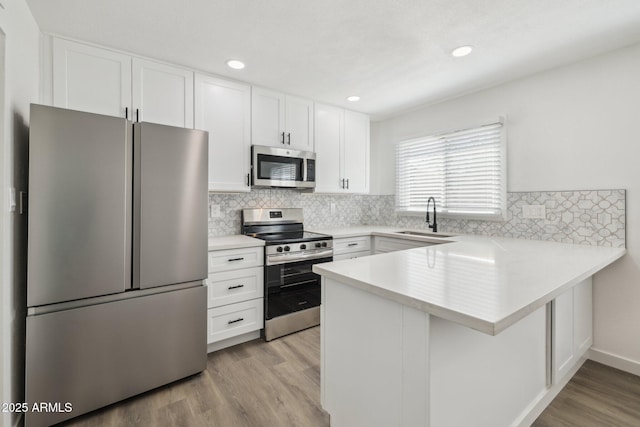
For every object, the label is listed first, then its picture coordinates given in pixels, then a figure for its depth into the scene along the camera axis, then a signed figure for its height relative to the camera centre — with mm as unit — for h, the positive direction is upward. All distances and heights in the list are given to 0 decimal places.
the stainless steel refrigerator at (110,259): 1498 -276
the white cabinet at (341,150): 3287 +775
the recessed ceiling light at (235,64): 2313 +1241
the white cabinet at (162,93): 2193 +964
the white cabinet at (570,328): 1634 -751
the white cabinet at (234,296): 2277 -691
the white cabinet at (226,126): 2498 +791
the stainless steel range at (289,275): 2525 -564
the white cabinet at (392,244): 2857 -319
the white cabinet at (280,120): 2793 +971
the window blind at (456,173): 2770 +456
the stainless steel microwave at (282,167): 2754 +472
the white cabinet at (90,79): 1927 +952
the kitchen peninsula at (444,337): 970 -521
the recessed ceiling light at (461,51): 2098 +1225
